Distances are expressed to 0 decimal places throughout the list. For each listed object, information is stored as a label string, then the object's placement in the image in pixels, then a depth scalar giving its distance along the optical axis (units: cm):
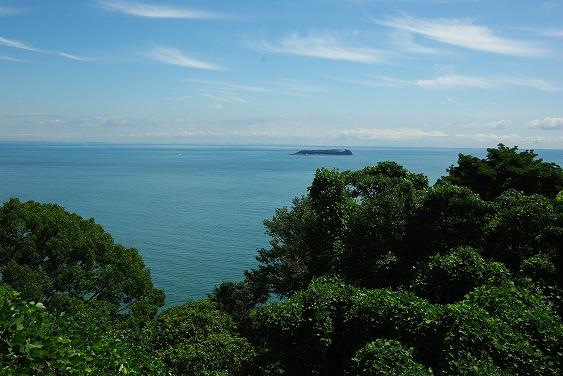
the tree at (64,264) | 1856
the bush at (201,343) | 1191
